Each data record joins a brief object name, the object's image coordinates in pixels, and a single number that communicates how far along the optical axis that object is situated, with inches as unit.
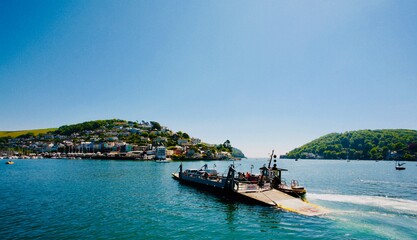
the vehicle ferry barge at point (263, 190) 1046.4
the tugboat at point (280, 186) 1348.8
